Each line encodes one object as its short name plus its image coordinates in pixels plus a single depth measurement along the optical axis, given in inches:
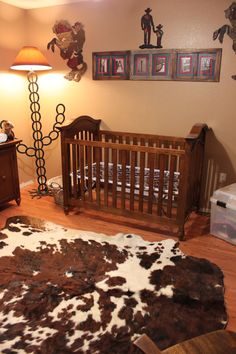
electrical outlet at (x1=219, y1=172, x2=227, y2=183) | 124.6
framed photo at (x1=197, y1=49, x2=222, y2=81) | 114.0
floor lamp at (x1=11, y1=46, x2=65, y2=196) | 148.5
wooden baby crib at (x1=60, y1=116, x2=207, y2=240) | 104.0
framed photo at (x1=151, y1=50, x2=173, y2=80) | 122.5
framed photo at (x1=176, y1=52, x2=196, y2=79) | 118.6
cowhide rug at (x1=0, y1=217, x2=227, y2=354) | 65.3
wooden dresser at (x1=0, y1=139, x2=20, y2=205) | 123.2
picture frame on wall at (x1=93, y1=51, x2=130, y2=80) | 131.1
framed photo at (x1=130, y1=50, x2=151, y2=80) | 126.4
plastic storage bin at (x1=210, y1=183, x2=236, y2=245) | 103.6
